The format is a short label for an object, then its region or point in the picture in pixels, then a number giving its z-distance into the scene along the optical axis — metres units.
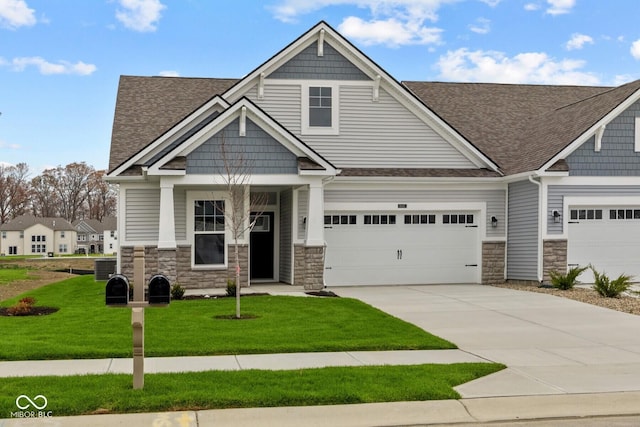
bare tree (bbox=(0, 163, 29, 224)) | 101.31
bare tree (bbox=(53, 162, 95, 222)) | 106.50
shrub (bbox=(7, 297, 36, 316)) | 14.12
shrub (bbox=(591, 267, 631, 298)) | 16.97
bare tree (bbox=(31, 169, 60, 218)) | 106.88
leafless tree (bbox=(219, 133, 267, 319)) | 17.91
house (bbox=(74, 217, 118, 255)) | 105.31
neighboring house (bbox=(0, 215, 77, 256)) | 102.88
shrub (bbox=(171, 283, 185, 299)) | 16.72
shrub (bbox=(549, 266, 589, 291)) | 18.58
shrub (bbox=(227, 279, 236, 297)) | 17.41
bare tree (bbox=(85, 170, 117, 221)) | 110.69
